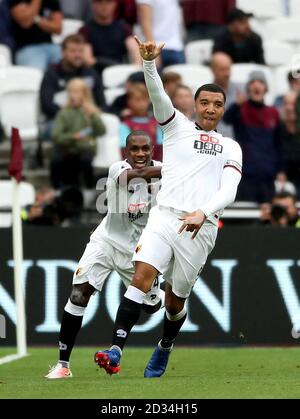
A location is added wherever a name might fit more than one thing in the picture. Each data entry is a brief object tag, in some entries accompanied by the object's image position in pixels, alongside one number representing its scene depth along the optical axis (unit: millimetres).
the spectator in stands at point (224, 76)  18844
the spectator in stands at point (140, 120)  17203
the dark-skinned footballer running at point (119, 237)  11422
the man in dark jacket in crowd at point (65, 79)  18500
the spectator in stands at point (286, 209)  16781
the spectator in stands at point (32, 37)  19734
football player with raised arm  10688
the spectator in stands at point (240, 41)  19500
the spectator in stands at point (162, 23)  19484
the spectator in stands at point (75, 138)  17719
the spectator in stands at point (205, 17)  20375
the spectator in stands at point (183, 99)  17250
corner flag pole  14383
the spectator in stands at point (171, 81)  17797
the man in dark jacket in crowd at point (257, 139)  17922
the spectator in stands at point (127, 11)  20469
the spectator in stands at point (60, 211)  16719
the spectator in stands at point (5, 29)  19812
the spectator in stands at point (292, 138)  18391
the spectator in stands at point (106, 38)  19672
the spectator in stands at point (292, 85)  18970
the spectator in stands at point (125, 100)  18094
